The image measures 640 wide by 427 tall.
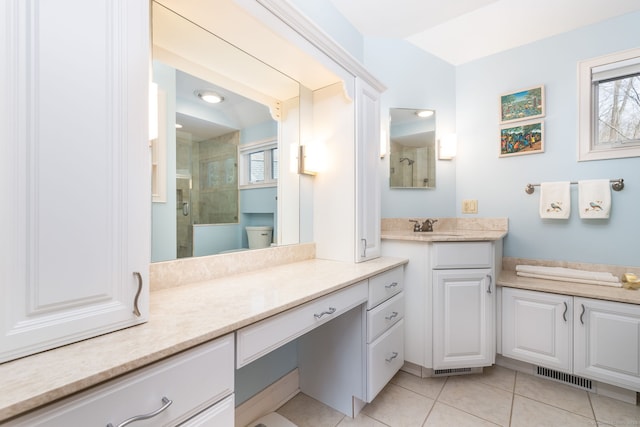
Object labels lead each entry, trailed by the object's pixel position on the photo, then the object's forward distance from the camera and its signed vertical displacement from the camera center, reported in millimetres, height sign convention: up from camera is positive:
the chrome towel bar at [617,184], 1973 +209
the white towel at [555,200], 2135 +103
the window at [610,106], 1988 +800
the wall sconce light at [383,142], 2479 +641
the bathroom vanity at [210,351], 559 -373
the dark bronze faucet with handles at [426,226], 2355 -112
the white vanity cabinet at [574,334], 1631 -789
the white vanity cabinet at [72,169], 612 +110
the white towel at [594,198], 1986 +108
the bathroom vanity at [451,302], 1877 -616
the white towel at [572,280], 1850 -479
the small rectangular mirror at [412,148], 2551 +611
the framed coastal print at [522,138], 2291 +639
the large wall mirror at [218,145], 1240 +369
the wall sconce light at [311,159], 1885 +377
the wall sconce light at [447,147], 2621 +627
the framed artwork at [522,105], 2287 +925
